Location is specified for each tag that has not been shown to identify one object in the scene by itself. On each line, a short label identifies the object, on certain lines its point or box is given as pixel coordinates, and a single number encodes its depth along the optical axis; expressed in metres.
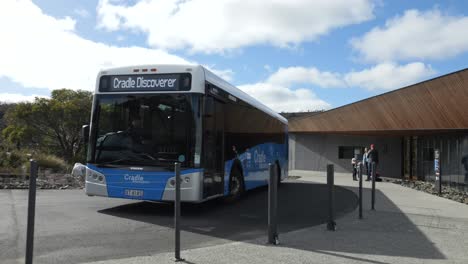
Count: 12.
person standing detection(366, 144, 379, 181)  22.19
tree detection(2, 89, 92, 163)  34.19
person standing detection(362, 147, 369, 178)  23.88
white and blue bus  9.18
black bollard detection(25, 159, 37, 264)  4.22
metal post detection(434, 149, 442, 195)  17.09
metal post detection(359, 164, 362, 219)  9.94
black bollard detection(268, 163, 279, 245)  6.82
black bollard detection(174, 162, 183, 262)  5.91
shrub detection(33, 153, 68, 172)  23.34
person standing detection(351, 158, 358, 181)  23.92
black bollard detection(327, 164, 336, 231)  8.35
